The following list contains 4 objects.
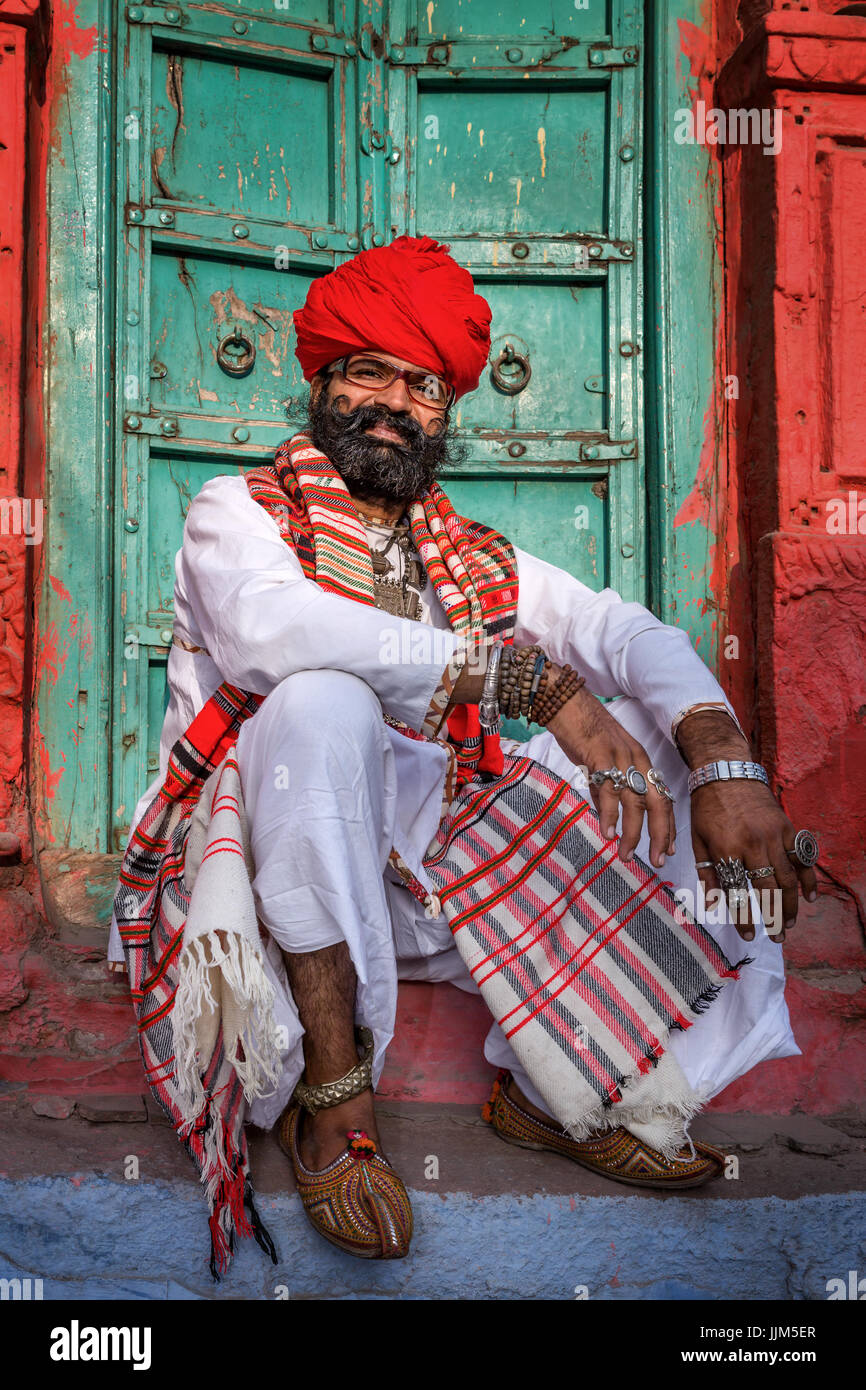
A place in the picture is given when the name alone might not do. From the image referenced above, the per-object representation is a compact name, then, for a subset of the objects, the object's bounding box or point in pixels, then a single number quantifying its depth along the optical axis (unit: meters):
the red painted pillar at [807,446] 2.86
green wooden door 3.23
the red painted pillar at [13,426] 2.67
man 1.82
